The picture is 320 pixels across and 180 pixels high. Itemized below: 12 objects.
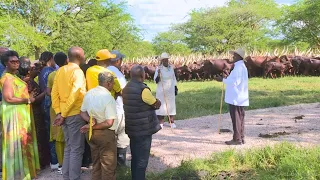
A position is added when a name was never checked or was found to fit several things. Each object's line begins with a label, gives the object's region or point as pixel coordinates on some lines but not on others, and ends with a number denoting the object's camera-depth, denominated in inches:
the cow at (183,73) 911.0
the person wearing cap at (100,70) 186.9
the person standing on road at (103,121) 169.0
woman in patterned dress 193.6
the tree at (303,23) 1467.8
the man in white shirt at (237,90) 254.6
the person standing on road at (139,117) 178.2
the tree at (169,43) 2439.7
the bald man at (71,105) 183.2
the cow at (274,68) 845.8
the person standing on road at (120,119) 201.9
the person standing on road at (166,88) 320.5
